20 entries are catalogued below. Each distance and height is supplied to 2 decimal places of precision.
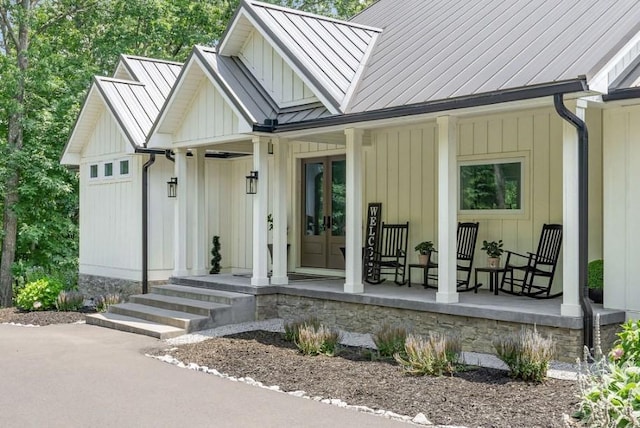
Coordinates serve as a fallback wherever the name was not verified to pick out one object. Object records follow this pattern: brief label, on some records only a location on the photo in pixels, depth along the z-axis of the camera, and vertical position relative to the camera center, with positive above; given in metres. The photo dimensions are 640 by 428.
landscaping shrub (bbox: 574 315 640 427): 4.69 -1.30
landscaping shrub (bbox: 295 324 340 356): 8.50 -1.61
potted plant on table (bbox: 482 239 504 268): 10.16 -0.65
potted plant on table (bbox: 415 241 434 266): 11.09 -0.67
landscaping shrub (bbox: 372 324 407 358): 8.28 -1.57
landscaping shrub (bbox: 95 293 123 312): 13.12 -1.73
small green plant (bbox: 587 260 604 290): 8.62 -0.83
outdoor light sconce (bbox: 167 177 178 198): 13.41 +0.42
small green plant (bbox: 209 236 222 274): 14.46 -0.97
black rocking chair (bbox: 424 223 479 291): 10.71 -0.66
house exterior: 8.08 +1.13
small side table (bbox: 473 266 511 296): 9.79 -0.95
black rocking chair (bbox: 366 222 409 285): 11.77 -0.70
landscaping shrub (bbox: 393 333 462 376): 7.28 -1.55
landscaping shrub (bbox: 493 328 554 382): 6.82 -1.45
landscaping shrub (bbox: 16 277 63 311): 13.42 -1.65
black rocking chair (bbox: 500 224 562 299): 9.56 -0.82
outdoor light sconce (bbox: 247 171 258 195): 11.26 +0.43
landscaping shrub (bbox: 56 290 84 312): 13.34 -1.75
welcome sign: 12.00 -0.58
